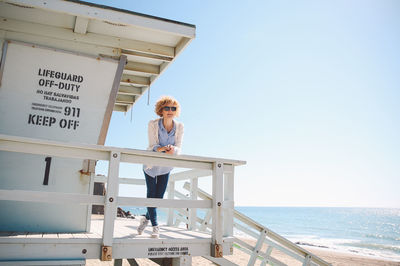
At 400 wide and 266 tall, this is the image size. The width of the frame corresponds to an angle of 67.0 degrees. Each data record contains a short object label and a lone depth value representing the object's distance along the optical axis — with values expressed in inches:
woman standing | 147.5
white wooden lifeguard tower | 116.0
